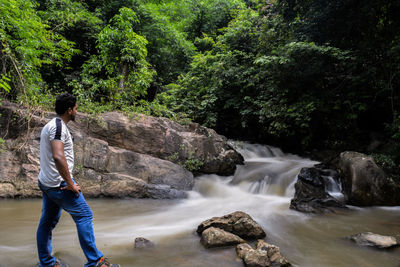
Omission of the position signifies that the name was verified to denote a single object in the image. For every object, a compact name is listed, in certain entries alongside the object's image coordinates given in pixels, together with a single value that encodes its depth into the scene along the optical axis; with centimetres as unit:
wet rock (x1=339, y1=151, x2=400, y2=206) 642
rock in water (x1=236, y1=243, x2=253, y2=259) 336
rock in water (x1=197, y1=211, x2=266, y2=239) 414
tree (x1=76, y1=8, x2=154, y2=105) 1023
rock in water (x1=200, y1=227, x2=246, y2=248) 373
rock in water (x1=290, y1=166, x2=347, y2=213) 607
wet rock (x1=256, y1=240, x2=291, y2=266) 318
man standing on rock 236
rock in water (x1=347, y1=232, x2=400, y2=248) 389
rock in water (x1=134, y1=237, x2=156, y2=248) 368
